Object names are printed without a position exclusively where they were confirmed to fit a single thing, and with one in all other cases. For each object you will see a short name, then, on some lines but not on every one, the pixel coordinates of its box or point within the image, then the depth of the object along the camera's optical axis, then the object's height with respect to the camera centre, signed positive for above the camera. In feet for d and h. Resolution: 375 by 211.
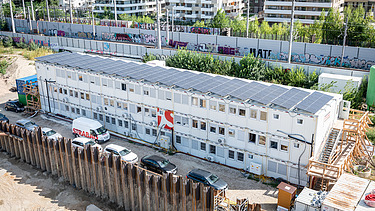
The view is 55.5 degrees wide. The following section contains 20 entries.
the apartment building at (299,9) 406.00 +3.75
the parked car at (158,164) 112.37 -47.01
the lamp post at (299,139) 102.70 -35.57
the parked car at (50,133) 136.48 -44.97
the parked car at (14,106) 175.63 -44.53
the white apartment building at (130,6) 542.98 +10.46
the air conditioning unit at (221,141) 118.52 -41.37
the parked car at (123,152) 120.31 -46.23
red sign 128.98 -37.32
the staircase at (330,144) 109.11 -40.83
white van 138.51 -44.33
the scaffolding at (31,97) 173.32 -39.43
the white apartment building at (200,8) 483.92 +6.16
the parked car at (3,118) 155.40 -44.37
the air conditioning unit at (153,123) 134.31 -40.21
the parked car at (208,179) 102.06 -46.84
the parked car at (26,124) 145.65 -44.40
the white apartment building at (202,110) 106.42 -32.33
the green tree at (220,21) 396.37 -9.26
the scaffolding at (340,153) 98.73 -42.53
